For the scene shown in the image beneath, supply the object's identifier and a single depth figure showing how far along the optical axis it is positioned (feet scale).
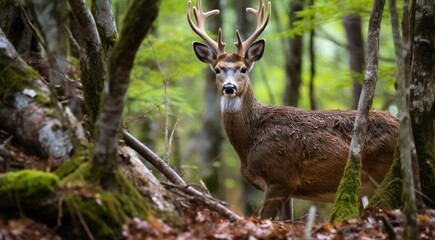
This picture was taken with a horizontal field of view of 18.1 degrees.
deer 63.62
